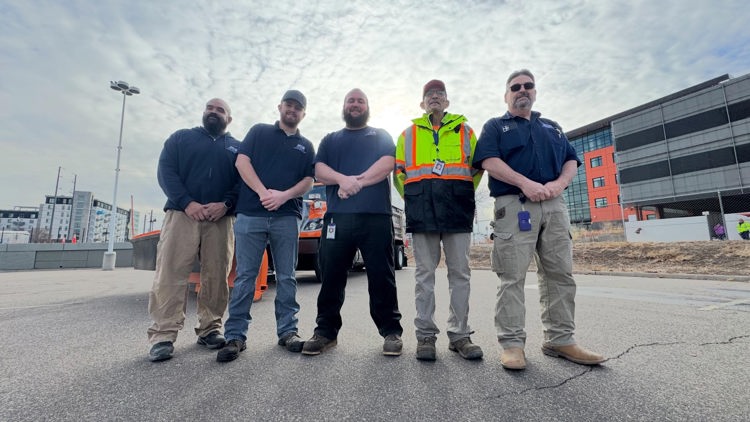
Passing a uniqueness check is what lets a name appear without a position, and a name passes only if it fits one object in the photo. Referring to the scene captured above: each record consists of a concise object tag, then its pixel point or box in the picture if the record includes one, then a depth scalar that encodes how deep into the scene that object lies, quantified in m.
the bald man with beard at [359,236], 2.66
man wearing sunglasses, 2.37
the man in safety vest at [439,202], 2.54
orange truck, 4.97
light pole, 18.26
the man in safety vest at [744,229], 16.88
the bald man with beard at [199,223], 2.71
